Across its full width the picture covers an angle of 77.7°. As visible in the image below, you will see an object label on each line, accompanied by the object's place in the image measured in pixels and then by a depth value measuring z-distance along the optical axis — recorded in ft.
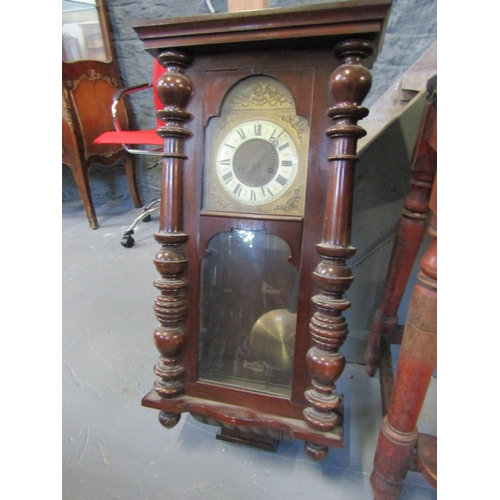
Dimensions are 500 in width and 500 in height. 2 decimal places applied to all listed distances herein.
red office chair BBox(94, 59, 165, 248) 4.98
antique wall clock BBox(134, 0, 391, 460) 1.68
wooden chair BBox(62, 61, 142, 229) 5.69
